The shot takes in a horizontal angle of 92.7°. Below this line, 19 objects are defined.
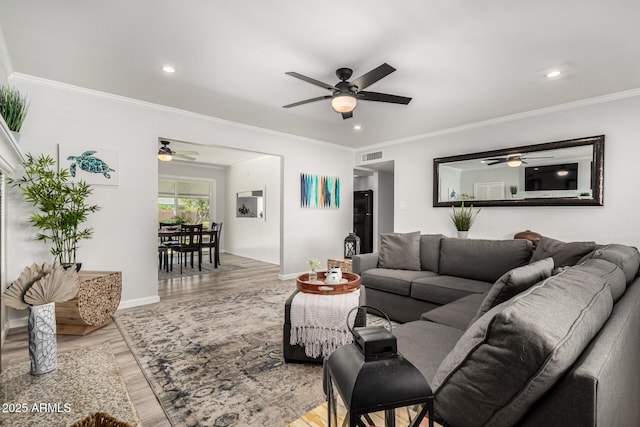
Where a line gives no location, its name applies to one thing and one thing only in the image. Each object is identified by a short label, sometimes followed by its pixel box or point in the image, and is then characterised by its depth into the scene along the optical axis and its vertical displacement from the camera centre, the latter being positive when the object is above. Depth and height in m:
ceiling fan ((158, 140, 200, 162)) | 5.96 +1.19
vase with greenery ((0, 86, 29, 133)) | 2.54 +0.87
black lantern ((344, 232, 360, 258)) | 4.84 -0.58
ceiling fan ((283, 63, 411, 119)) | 2.74 +1.14
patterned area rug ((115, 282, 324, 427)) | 1.82 -1.20
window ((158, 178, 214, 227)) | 8.38 +0.26
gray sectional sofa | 0.73 -0.40
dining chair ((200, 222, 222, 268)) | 6.52 -0.69
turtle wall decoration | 3.49 +0.54
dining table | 6.01 -0.70
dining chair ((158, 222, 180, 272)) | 6.00 -0.70
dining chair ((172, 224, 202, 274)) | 6.16 -0.64
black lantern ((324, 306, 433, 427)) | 0.63 -0.37
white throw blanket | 2.26 -0.87
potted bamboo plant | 3.11 +0.07
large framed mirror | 3.79 +0.47
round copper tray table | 2.49 -0.65
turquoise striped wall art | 5.75 +0.36
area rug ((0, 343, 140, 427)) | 1.72 -1.16
